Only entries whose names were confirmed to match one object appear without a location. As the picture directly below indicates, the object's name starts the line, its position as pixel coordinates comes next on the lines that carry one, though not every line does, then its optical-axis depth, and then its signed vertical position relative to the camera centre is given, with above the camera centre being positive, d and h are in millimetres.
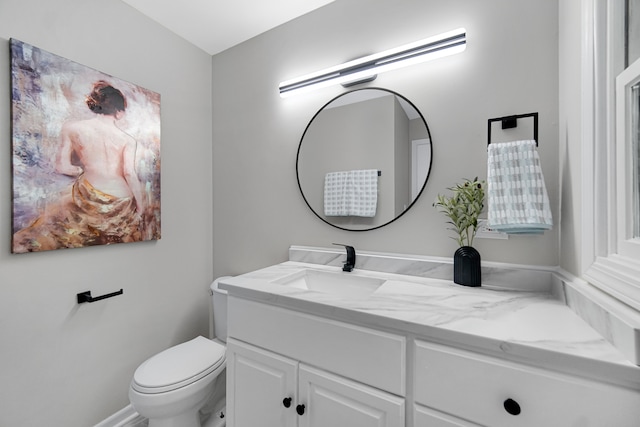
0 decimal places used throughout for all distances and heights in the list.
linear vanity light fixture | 1169 +757
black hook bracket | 1067 +377
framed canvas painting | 1137 +296
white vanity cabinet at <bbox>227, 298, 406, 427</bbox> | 812 -567
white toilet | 1162 -796
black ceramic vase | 1078 -233
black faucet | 1386 -247
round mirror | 1306 +289
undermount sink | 1257 -357
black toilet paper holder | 1330 -431
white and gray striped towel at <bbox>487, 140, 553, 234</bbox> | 934 +75
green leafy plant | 1091 +17
